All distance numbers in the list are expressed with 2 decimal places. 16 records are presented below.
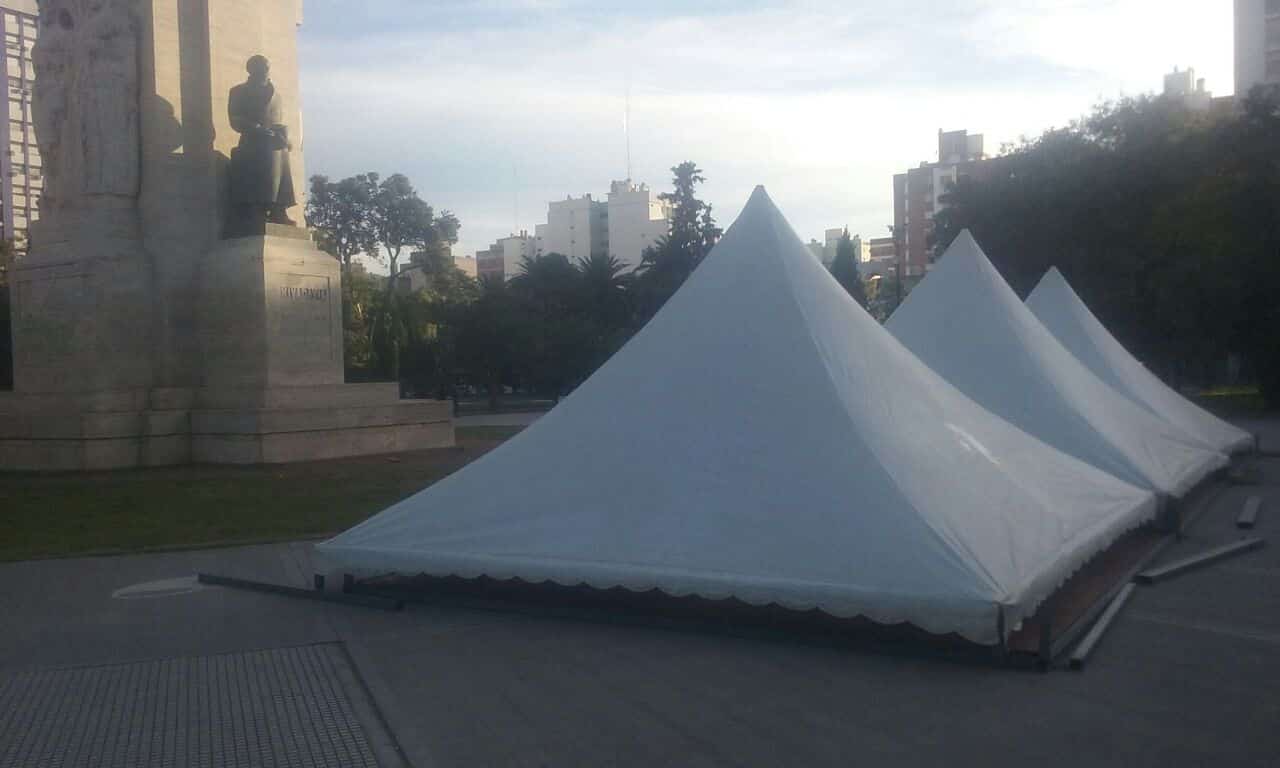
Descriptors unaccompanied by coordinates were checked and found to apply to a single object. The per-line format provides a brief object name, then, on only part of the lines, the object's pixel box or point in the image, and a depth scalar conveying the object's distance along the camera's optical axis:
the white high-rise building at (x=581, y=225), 117.62
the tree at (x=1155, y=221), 30.86
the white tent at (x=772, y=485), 6.95
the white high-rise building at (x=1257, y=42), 68.88
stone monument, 19.14
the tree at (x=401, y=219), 67.69
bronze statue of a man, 20.09
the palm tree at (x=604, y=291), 52.22
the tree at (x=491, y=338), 45.66
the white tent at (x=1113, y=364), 17.31
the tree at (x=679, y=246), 50.28
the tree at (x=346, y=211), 65.75
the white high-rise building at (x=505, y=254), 124.19
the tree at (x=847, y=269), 57.61
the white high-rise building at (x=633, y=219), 112.00
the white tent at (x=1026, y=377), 12.17
